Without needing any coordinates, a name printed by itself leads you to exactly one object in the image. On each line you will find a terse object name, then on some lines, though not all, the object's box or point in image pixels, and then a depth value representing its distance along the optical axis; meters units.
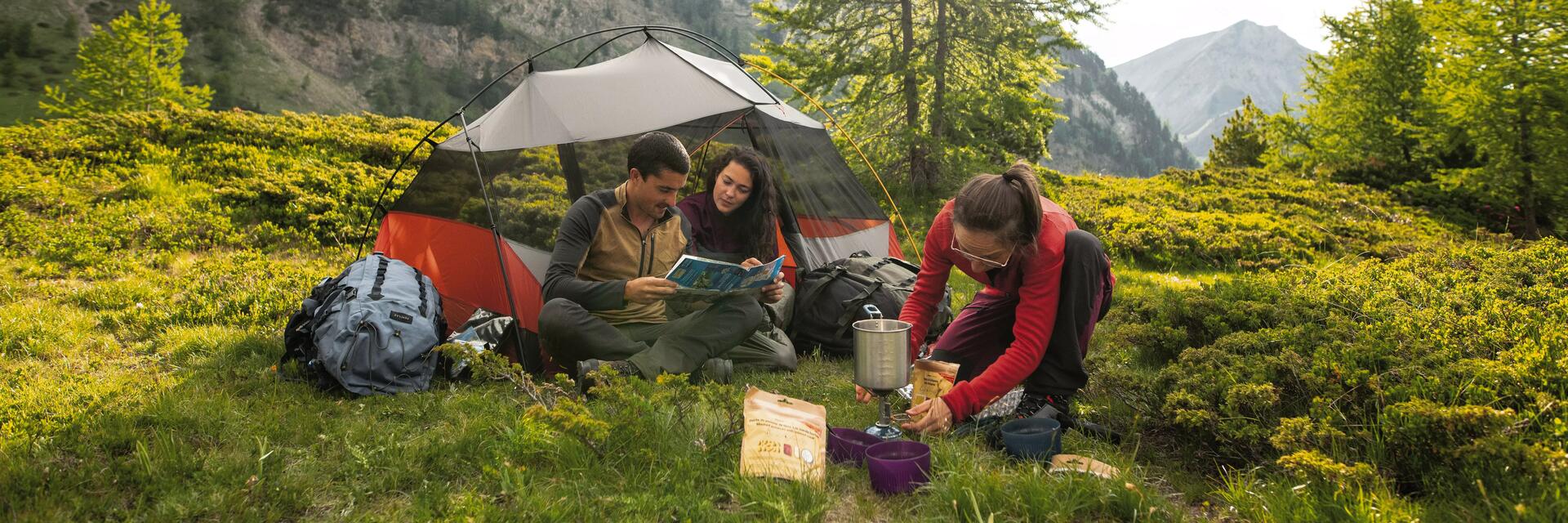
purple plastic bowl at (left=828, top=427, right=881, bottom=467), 2.70
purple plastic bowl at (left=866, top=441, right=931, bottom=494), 2.46
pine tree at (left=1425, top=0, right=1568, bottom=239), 8.52
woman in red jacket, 2.70
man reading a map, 3.62
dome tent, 4.41
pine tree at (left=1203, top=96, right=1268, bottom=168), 19.70
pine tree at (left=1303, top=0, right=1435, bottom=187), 12.93
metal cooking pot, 2.62
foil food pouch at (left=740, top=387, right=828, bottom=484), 2.50
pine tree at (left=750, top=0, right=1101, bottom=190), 10.31
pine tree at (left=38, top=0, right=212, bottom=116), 20.27
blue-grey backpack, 3.46
